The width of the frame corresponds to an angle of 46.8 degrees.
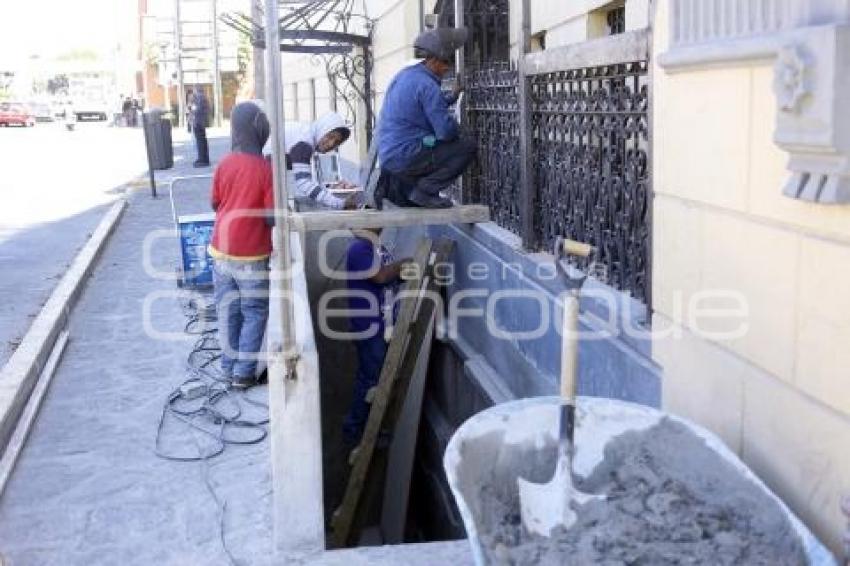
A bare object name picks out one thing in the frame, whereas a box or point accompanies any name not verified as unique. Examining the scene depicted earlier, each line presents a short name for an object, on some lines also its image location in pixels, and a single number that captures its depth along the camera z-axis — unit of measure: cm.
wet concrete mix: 258
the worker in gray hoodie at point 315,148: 760
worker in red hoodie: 625
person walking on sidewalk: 2217
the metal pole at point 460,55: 719
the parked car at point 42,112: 6391
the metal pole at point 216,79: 3022
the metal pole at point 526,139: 578
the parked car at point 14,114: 5656
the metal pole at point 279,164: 378
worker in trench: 690
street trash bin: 1667
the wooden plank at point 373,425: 642
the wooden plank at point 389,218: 677
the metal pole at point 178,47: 3356
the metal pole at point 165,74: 4611
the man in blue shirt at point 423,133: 652
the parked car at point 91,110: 6372
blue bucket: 878
